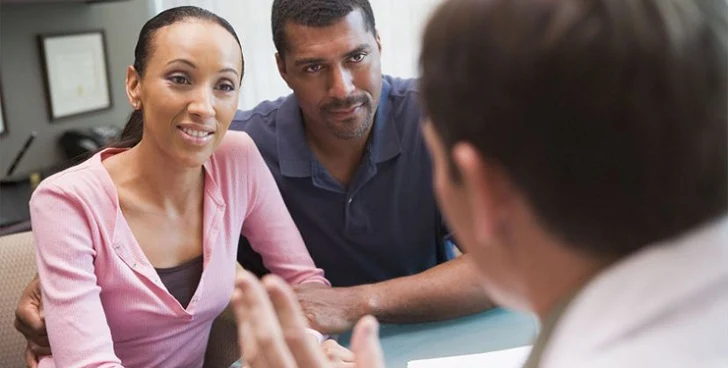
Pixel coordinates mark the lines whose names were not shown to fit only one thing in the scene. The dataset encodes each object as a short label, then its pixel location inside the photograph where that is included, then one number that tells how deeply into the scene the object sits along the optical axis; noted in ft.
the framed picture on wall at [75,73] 9.43
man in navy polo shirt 5.18
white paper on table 3.71
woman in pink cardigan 3.97
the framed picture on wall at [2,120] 8.93
